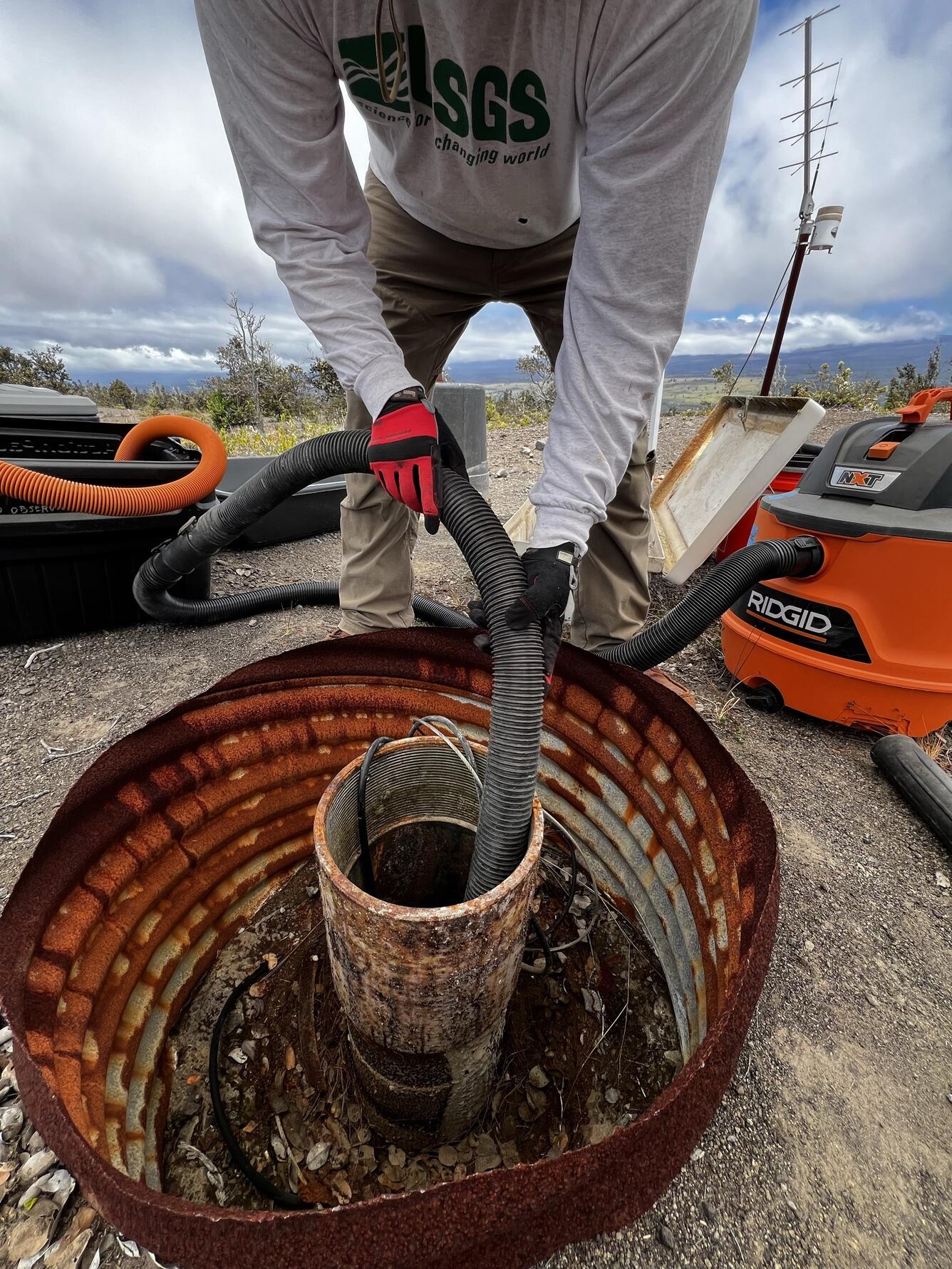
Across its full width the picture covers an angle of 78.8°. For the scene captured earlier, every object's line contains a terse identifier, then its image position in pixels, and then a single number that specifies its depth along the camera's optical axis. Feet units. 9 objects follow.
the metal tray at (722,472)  6.80
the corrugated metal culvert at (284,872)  1.79
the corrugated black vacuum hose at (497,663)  2.94
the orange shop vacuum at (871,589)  5.50
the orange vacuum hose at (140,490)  5.45
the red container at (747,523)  9.15
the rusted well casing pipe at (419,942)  2.70
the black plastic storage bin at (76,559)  6.49
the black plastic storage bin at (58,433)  7.47
